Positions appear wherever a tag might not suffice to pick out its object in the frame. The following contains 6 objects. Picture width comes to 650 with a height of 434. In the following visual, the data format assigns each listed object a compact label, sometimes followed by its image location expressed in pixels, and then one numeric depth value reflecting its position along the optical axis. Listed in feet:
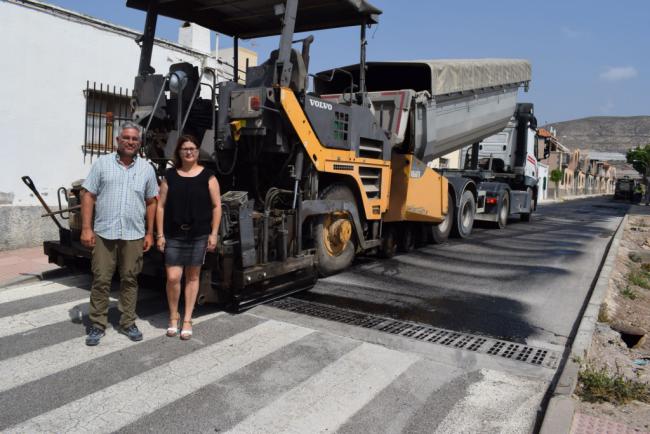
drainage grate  15.30
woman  15.01
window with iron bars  33.01
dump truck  47.50
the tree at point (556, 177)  181.37
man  14.58
